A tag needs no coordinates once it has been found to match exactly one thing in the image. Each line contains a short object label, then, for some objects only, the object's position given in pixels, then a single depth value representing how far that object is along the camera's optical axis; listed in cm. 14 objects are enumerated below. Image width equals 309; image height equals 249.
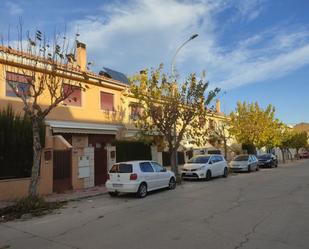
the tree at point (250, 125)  2734
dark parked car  2709
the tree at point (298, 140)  4607
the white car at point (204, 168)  1592
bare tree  912
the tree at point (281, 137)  3186
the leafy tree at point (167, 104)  1556
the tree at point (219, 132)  2434
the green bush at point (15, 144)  1075
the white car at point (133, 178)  1061
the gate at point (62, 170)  1251
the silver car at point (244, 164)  2152
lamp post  1587
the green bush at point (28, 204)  846
